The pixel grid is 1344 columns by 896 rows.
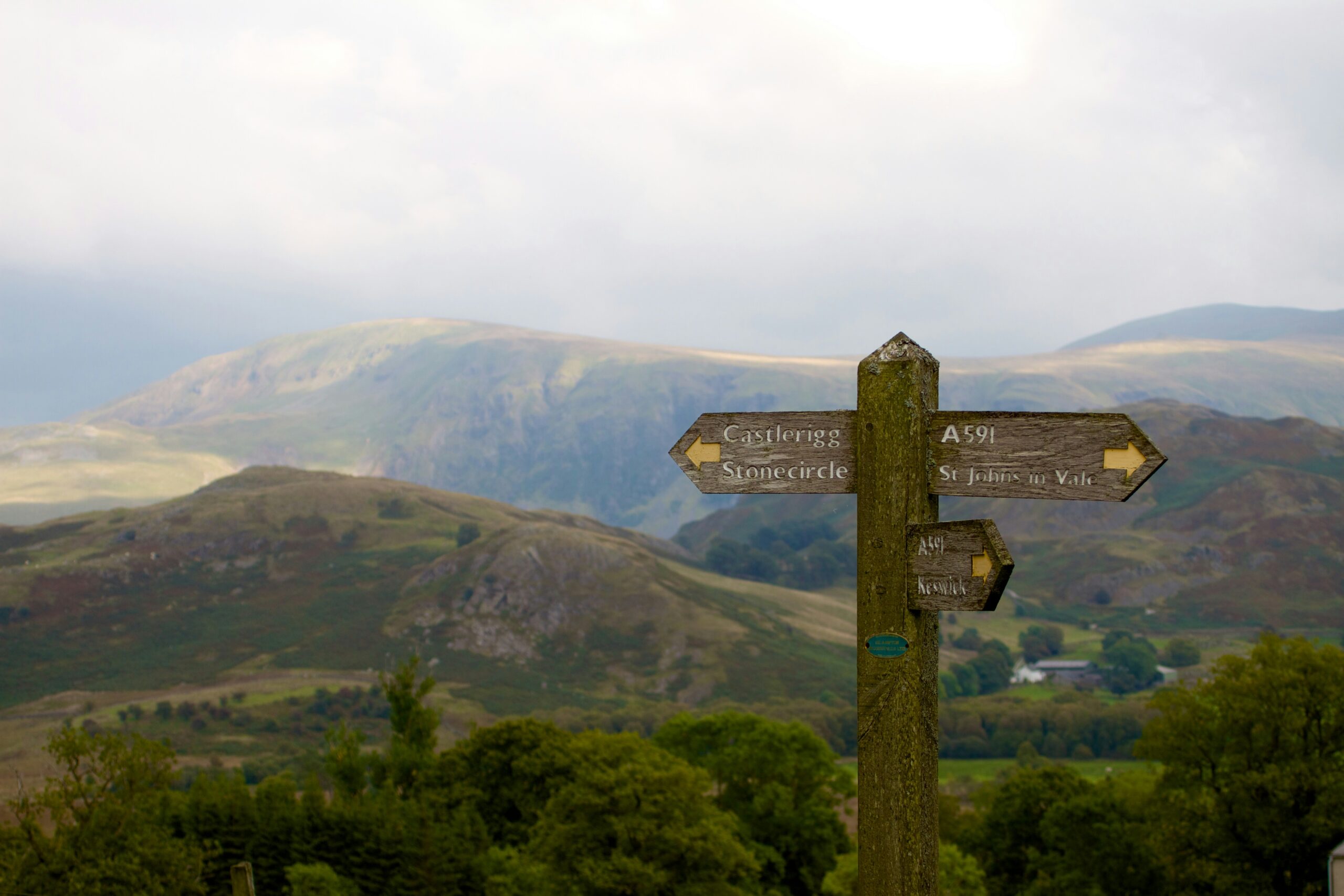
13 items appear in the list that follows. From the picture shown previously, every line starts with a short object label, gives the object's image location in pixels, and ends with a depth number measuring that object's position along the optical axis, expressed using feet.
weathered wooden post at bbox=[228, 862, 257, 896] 31.22
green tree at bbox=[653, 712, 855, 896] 186.39
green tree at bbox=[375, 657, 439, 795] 189.26
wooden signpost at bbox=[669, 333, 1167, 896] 20.47
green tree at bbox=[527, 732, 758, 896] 122.42
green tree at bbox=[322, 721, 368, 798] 185.68
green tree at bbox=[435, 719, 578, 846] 172.45
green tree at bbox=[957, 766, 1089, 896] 176.35
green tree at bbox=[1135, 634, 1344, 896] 103.30
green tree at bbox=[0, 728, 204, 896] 105.70
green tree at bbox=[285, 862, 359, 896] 133.69
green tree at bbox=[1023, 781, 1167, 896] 149.79
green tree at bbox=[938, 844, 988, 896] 136.36
